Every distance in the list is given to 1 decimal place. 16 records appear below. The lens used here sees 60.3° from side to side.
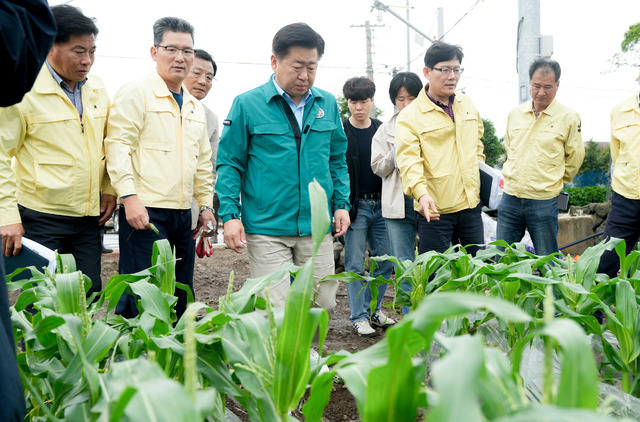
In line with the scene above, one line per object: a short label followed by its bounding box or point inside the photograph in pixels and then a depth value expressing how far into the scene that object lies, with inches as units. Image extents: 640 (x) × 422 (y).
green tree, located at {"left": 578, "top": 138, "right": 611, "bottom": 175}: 808.3
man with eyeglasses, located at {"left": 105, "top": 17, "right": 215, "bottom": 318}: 102.9
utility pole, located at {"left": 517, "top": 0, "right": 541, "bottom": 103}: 212.5
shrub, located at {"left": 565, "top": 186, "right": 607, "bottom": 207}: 441.7
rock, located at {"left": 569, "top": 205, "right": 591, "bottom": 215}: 321.7
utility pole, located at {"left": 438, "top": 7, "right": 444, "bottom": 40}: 617.9
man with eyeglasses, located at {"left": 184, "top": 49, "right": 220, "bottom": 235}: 149.3
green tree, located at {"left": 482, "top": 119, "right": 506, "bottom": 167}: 848.9
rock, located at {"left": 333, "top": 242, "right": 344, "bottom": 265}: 241.9
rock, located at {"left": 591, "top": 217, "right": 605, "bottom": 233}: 302.4
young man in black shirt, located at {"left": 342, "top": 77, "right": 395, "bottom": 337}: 149.5
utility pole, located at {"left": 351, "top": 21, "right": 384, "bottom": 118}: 936.3
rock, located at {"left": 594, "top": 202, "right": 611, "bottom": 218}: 297.1
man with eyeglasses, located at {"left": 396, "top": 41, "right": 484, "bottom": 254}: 126.3
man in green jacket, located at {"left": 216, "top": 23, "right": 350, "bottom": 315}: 105.8
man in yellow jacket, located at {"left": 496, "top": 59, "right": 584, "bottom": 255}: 140.3
